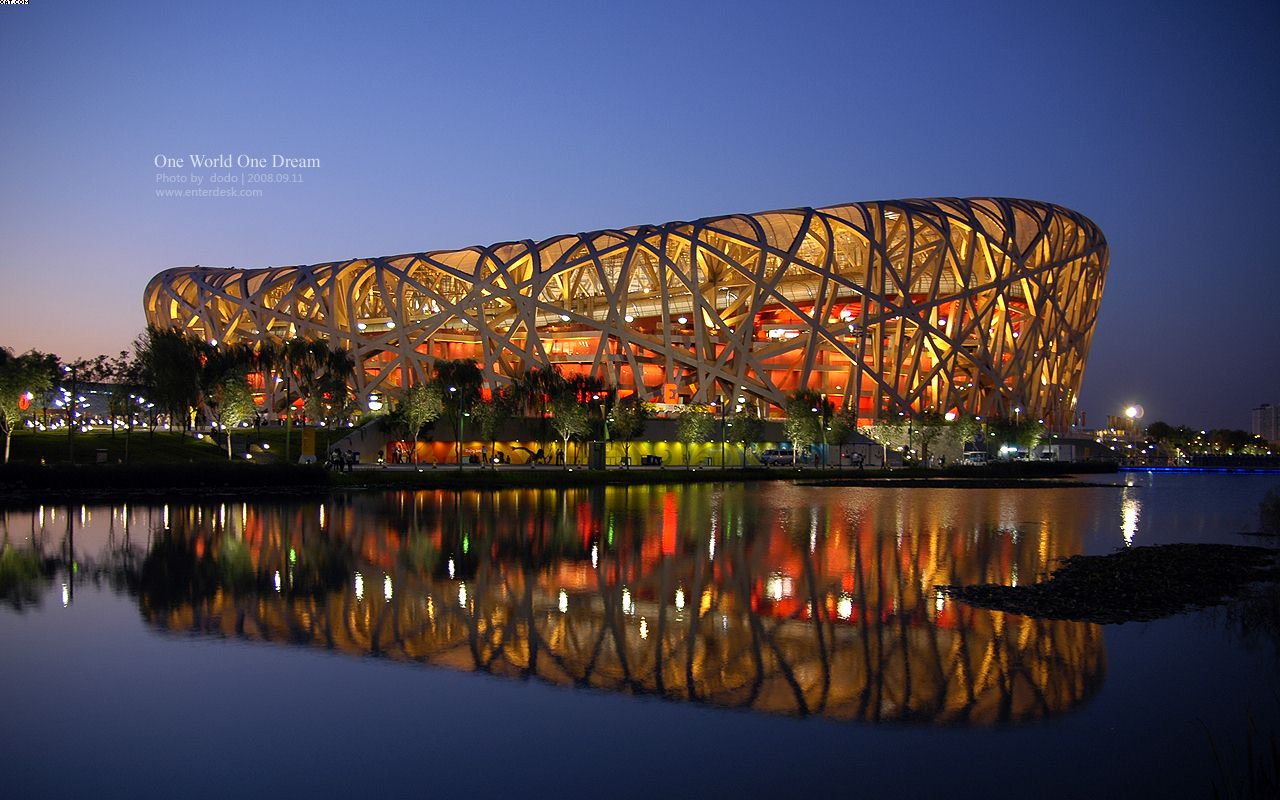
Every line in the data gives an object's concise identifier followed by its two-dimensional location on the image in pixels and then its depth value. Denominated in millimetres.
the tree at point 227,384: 50875
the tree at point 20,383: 42844
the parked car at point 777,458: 68625
